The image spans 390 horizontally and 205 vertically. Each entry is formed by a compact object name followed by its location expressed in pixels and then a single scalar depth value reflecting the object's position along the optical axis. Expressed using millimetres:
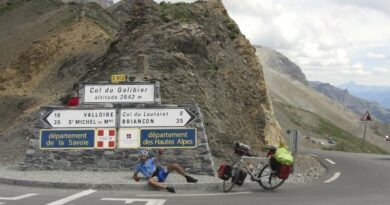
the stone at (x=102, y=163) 16891
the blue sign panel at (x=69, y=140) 17094
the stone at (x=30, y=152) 17031
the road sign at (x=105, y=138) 17016
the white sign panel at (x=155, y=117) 17000
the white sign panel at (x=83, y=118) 17219
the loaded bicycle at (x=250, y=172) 13812
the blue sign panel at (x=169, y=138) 16797
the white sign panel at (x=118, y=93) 17781
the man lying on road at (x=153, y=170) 14023
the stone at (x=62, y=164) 16922
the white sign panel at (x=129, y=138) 16969
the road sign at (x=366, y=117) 37794
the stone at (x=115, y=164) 16845
